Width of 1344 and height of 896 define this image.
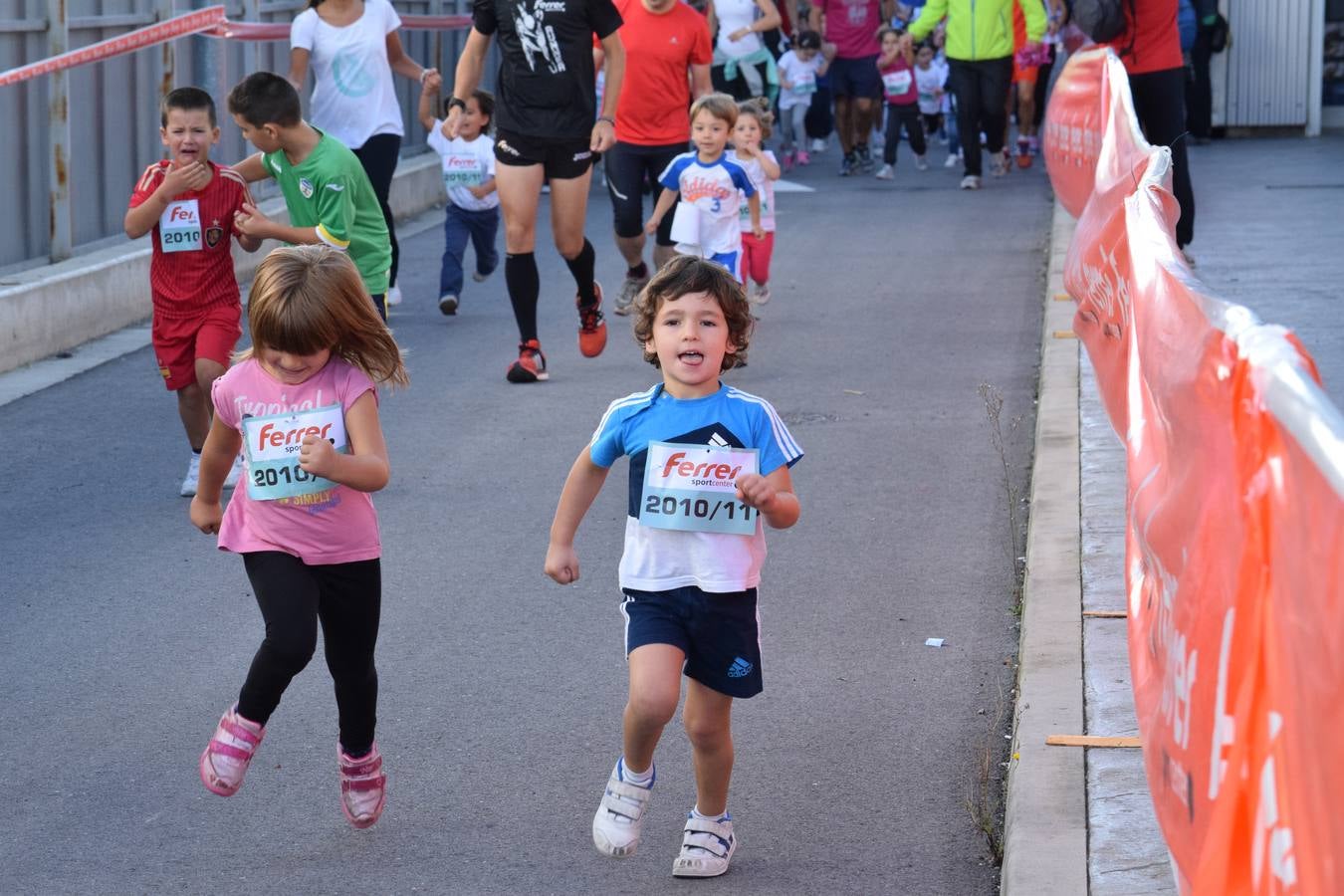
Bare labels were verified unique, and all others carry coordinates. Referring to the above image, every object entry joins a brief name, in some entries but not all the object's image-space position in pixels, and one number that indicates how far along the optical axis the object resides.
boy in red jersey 12.73
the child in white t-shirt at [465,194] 21.13
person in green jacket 31.92
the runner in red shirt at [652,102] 19.71
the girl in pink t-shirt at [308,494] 7.68
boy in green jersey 13.35
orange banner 3.92
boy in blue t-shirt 7.23
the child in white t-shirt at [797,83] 38.40
